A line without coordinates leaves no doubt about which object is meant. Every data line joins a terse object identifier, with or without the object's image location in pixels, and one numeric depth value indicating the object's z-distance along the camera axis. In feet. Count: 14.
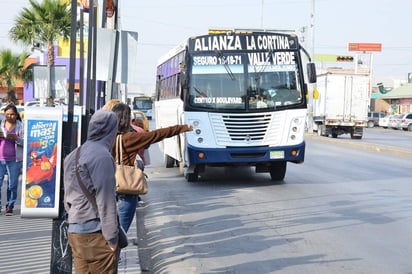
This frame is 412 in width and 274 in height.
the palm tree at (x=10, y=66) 119.65
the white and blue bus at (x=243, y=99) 47.42
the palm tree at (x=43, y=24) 100.28
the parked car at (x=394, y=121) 200.26
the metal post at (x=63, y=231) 18.40
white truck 130.21
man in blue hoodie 14.37
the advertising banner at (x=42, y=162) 18.10
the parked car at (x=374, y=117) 225.70
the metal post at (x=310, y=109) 145.61
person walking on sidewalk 33.53
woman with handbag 20.27
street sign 291.99
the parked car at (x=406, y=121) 194.15
